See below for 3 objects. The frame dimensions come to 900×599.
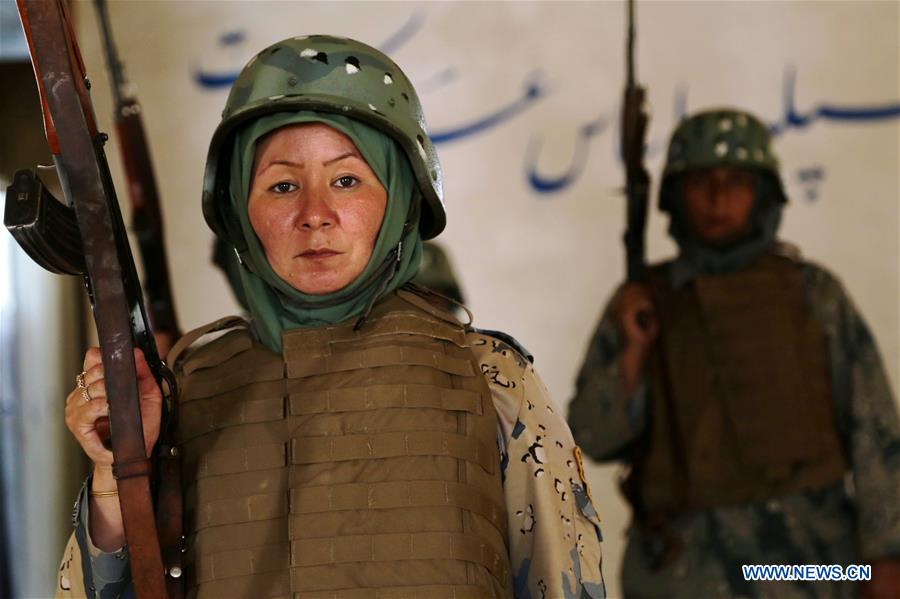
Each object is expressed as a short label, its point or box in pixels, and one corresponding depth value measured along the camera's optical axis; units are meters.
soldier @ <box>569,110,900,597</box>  3.72
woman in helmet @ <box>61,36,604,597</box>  2.41
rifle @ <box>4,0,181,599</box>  2.29
